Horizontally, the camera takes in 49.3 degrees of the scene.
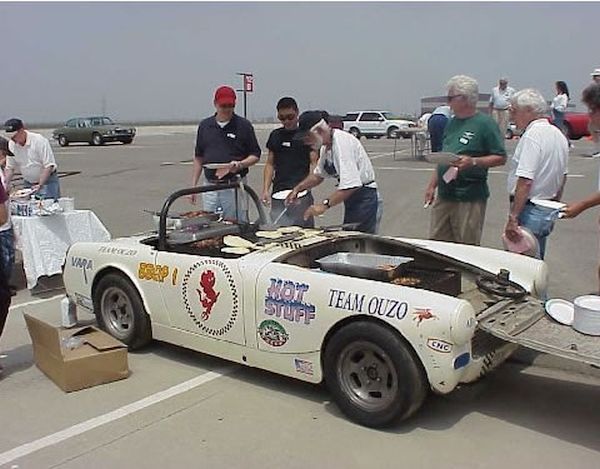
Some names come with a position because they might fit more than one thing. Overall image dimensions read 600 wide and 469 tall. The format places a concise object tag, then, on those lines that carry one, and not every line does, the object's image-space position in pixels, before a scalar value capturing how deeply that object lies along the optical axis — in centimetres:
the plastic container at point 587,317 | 320
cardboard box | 402
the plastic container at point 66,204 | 664
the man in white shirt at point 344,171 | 478
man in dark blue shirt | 585
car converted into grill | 321
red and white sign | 2447
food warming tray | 366
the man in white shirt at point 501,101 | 1527
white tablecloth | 629
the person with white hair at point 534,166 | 429
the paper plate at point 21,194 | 688
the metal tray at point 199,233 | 460
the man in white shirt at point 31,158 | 719
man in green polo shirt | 480
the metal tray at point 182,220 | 486
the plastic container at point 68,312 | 503
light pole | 2436
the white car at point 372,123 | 3528
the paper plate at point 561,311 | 341
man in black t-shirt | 564
